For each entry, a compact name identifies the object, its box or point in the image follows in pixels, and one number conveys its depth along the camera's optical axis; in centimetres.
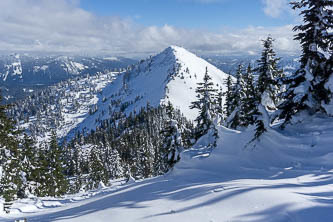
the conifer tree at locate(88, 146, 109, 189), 5050
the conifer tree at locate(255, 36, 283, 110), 2069
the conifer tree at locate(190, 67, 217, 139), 2452
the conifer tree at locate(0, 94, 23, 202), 1812
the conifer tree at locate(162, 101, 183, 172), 2234
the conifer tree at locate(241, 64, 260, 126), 2493
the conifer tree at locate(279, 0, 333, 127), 1124
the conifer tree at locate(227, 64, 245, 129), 2489
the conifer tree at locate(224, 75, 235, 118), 2738
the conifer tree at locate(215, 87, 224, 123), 2509
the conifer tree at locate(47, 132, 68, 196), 3297
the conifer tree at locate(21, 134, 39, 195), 2818
